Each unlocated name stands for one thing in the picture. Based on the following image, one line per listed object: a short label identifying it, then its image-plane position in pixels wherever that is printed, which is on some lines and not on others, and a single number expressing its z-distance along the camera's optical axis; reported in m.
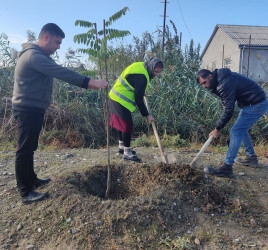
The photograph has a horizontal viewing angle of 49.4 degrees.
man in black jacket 3.67
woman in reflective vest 4.02
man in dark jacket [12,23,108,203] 2.82
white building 17.56
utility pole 8.47
